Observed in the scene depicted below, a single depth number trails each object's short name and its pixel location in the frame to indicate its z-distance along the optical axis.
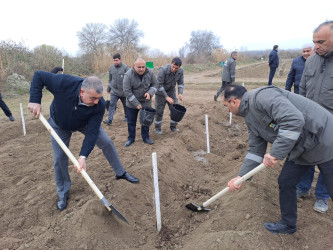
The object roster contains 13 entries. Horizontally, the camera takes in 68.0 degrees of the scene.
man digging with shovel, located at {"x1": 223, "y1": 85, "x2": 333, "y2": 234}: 2.04
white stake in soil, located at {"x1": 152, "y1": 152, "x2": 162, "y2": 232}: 2.75
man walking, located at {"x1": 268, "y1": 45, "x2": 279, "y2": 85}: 12.15
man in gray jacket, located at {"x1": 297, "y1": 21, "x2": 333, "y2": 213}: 2.58
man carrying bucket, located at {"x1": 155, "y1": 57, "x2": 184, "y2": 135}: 5.55
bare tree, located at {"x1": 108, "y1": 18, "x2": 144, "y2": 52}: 40.66
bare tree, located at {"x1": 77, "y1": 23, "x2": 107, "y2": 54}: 37.38
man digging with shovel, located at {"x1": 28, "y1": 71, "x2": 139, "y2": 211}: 2.82
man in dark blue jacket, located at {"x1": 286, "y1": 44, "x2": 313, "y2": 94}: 5.04
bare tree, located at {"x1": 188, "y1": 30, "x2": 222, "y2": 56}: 47.03
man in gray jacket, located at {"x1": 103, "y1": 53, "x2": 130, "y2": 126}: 6.61
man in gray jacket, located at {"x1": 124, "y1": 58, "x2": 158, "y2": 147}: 4.93
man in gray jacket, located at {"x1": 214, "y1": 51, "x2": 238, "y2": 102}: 9.24
